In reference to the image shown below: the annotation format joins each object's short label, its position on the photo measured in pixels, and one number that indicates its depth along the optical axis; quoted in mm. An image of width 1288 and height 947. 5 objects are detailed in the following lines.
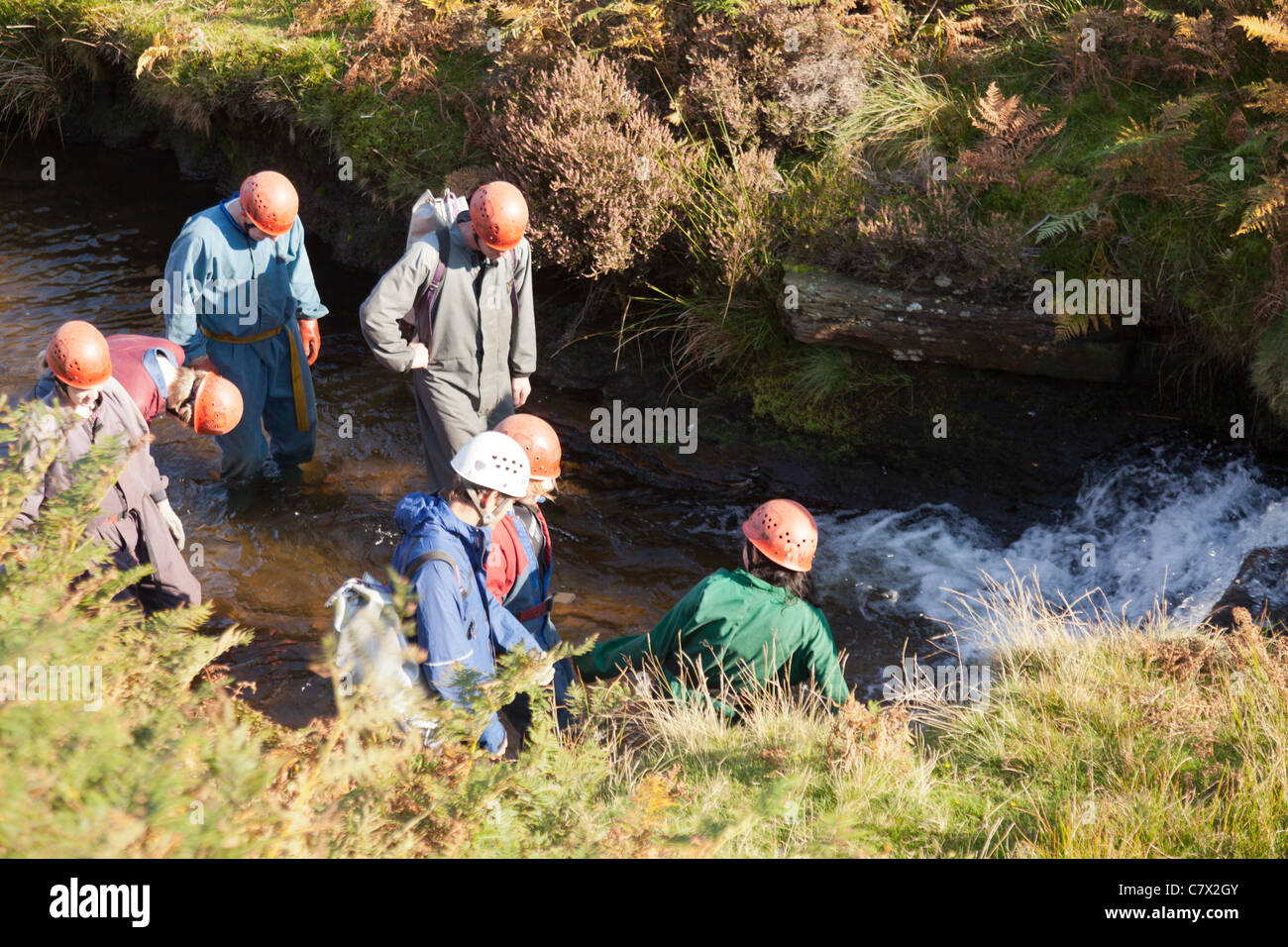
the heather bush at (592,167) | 7156
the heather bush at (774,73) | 7508
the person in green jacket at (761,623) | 4016
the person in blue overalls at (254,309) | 5680
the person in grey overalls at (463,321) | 5289
